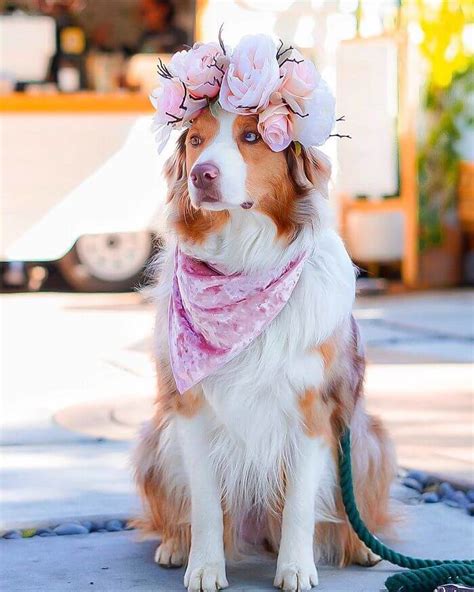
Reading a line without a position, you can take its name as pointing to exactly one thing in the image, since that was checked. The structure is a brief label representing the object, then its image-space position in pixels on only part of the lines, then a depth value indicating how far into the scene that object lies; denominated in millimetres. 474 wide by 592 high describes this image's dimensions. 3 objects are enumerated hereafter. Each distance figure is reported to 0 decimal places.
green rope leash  2521
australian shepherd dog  2521
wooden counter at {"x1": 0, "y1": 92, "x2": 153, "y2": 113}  8414
